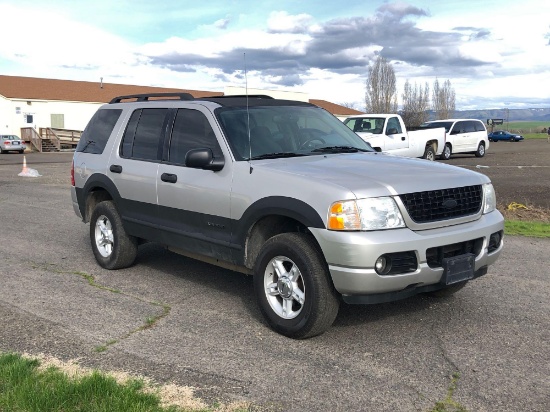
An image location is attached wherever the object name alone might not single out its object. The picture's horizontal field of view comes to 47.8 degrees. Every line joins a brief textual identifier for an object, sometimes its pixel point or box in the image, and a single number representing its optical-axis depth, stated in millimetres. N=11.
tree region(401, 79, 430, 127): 89331
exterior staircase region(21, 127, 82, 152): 46719
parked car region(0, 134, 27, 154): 41188
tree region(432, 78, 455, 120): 95562
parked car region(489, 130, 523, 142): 69362
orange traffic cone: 21920
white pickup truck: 19750
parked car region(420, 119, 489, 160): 26344
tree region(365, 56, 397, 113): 78562
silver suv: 4480
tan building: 50156
